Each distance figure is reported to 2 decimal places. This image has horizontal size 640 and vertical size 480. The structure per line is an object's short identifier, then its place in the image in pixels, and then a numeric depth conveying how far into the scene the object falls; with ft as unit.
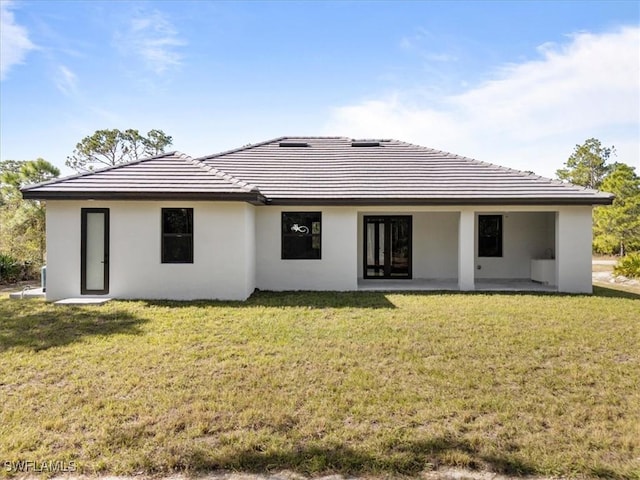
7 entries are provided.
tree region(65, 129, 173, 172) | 109.09
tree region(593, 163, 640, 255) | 84.64
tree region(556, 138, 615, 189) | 116.78
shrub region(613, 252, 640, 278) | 48.06
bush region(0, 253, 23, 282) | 48.57
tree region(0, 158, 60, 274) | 53.98
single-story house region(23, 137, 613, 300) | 33.12
